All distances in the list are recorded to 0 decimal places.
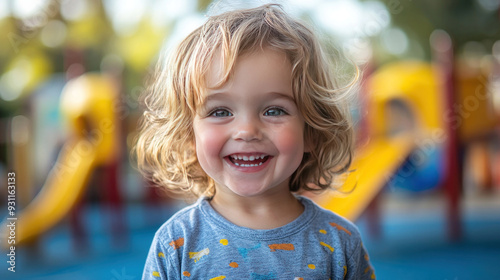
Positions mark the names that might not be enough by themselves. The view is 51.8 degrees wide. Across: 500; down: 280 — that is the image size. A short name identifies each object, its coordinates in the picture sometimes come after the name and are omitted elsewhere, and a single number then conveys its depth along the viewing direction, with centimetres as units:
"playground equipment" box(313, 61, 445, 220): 340
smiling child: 104
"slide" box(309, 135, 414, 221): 308
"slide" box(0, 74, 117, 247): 375
